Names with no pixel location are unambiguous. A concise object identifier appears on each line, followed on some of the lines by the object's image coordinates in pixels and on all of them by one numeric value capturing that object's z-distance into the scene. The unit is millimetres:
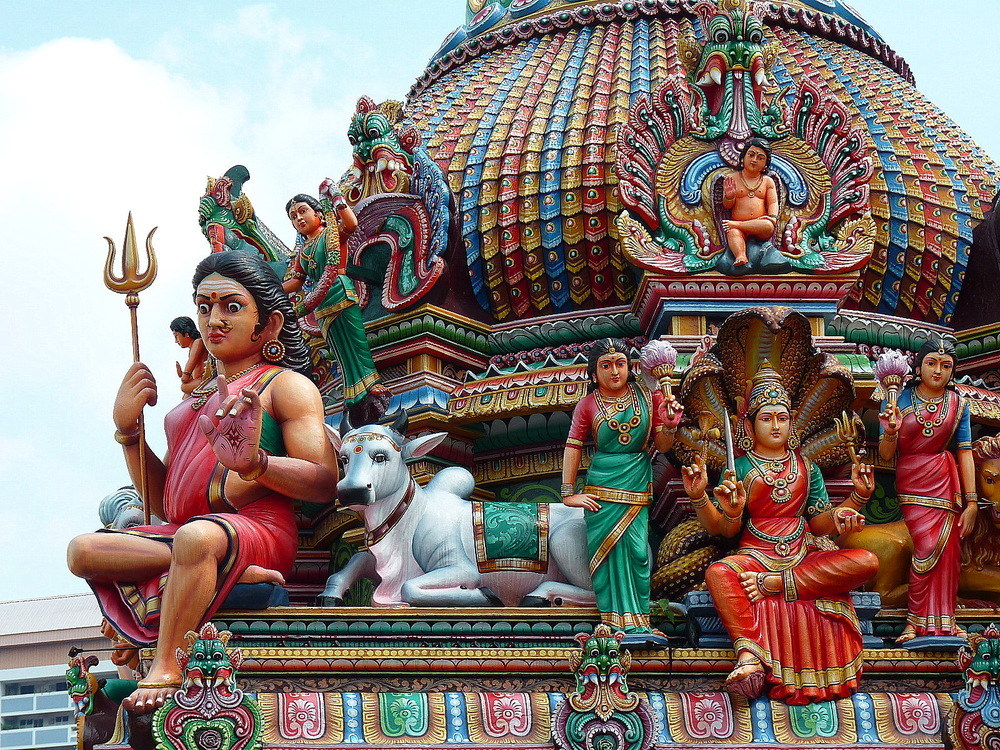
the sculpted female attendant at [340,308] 14797
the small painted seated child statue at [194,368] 14766
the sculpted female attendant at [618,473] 12977
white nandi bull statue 13438
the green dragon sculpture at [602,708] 12266
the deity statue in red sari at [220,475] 12562
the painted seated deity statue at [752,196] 15273
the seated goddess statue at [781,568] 12656
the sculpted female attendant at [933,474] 13289
